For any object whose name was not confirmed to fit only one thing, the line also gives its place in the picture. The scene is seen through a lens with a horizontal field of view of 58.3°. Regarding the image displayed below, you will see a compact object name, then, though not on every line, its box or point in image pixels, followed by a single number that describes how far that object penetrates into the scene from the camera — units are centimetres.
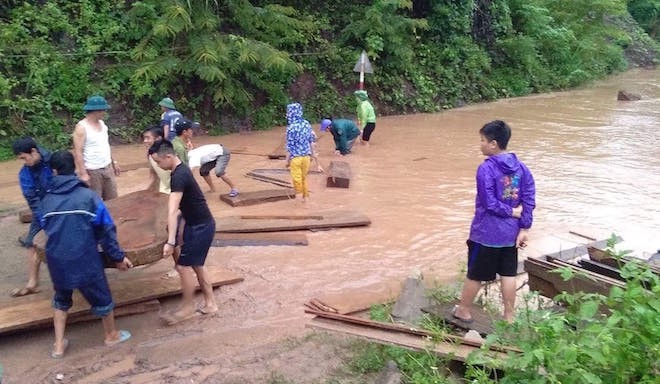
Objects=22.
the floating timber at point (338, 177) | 1008
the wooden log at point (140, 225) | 505
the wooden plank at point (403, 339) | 422
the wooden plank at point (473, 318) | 487
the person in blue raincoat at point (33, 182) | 546
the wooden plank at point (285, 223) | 781
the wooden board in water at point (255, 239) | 750
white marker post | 1593
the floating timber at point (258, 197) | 903
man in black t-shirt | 512
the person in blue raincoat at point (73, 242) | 466
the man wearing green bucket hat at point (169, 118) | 747
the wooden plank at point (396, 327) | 435
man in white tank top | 654
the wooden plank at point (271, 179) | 1023
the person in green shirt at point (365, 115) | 1337
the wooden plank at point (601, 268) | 504
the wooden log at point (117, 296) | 511
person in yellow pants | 879
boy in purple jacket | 469
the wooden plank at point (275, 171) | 1102
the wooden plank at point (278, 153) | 1227
